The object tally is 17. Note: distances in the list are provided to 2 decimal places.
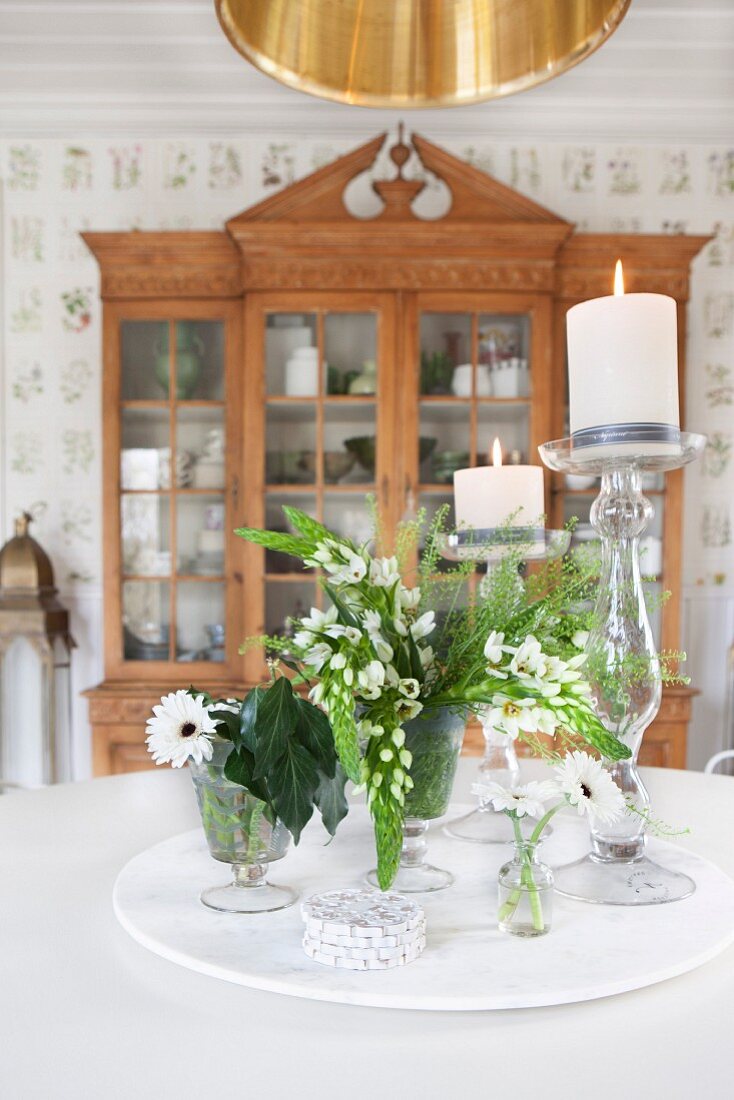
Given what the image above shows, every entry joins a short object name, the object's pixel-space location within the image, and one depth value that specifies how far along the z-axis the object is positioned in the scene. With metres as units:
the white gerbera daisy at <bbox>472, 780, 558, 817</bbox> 0.78
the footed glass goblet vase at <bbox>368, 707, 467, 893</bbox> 0.90
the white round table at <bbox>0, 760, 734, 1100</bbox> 0.56
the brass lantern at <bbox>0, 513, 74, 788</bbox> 2.91
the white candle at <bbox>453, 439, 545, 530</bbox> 1.13
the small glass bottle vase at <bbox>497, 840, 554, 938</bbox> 0.77
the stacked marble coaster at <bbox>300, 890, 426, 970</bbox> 0.71
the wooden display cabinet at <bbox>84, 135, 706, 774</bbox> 2.71
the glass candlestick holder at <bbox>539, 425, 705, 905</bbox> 0.88
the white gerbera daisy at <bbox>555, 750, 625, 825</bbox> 0.79
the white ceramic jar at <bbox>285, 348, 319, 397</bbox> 2.79
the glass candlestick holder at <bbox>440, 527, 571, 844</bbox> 1.02
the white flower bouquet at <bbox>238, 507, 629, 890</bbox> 0.78
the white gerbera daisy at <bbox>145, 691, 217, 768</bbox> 0.80
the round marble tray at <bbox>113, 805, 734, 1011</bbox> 0.67
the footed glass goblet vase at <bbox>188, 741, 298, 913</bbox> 0.83
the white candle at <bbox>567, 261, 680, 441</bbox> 0.87
